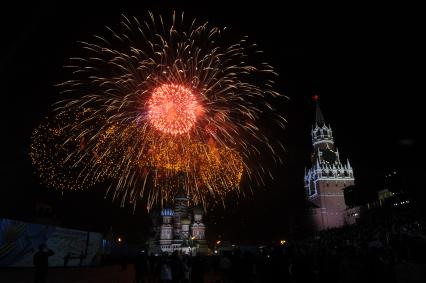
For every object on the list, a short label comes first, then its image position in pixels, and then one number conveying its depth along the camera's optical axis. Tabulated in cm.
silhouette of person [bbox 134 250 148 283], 1412
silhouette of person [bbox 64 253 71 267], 2356
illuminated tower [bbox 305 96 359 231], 9562
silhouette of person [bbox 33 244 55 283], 1076
